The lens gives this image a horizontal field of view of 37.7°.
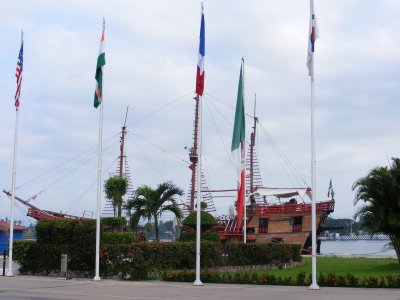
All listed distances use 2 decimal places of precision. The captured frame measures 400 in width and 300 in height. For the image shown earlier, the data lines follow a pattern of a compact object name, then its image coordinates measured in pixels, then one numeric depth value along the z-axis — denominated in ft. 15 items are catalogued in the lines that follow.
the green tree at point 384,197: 83.24
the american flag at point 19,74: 83.10
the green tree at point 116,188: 131.75
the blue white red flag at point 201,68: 67.05
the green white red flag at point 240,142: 90.07
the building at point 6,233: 139.67
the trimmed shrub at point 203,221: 113.29
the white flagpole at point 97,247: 71.31
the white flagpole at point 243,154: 94.58
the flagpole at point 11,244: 78.07
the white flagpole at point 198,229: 64.78
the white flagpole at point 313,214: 58.49
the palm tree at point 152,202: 116.57
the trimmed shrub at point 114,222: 105.77
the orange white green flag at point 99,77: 73.51
